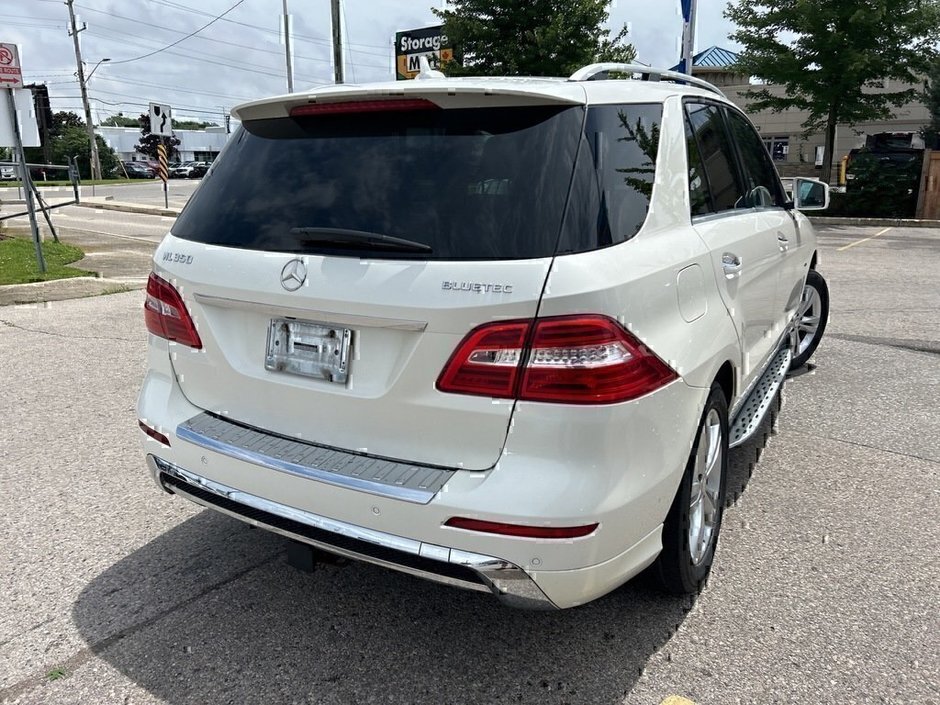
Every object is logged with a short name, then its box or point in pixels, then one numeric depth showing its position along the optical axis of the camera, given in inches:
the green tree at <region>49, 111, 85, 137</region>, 2813.2
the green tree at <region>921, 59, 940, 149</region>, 1160.9
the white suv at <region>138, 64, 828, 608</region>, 79.5
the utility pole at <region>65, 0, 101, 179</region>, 1971.6
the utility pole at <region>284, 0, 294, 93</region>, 1202.2
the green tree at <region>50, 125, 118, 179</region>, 2392.5
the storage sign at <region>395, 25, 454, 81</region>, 1080.2
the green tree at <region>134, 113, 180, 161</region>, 2486.5
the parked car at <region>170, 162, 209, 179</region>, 2220.7
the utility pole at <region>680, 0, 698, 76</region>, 613.9
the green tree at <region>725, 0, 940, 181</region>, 711.1
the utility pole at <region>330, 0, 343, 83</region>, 828.7
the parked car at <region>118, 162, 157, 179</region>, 2420.0
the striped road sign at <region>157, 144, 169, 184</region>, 1024.9
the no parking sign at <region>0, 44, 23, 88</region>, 375.9
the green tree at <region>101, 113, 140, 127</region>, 5032.7
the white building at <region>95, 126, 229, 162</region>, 3157.0
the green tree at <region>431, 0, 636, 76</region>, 708.7
